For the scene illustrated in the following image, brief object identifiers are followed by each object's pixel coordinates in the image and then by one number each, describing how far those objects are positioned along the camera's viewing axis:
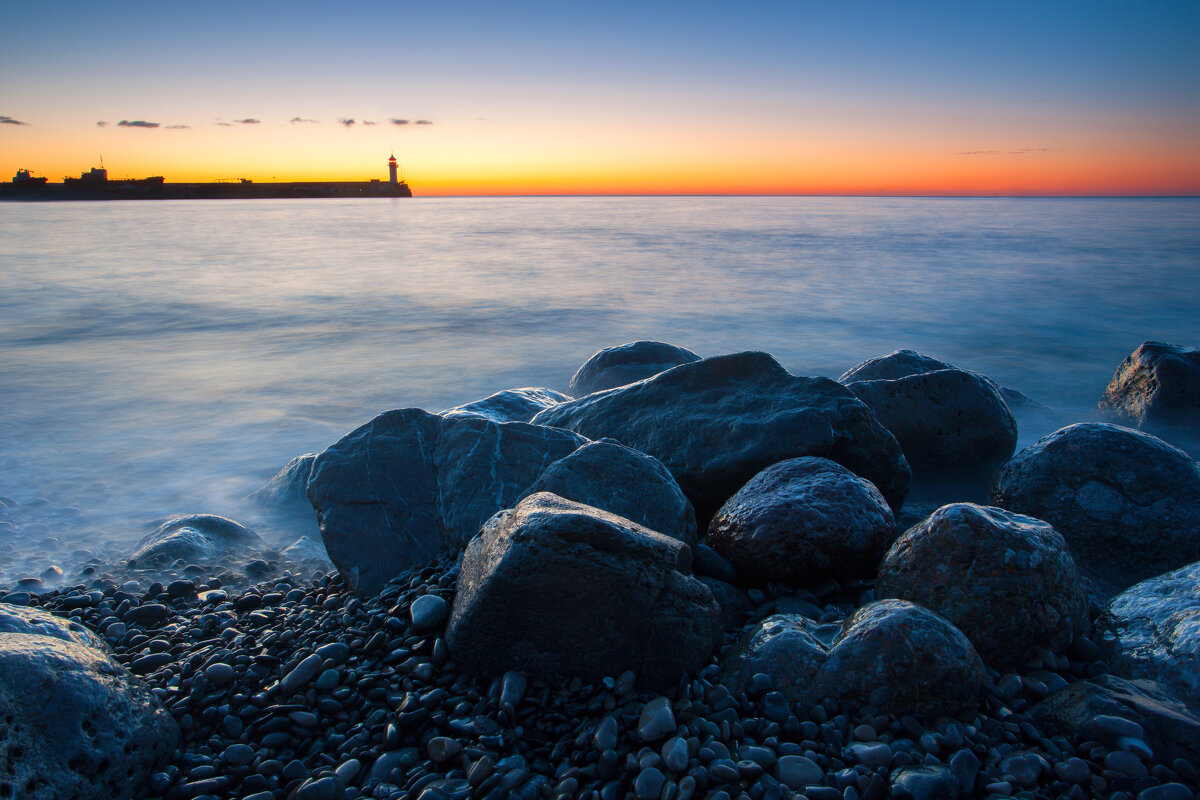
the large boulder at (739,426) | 3.99
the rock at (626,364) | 6.46
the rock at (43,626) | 2.40
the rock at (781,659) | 2.47
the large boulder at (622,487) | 3.35
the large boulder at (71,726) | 2.01
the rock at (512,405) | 5.09
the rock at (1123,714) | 2.20
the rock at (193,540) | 4.02
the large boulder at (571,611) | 2.52
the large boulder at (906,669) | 2.37
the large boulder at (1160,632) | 2.54
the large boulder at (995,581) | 2.70
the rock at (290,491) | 4.89
